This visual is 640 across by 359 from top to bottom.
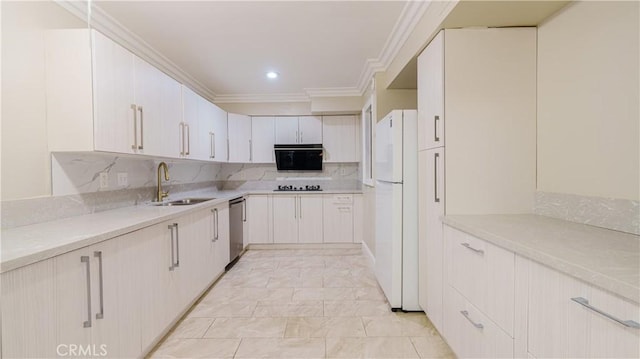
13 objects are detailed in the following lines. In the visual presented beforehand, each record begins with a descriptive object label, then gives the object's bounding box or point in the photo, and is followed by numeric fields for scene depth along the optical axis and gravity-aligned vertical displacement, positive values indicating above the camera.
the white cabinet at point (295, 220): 4.34 -0.68
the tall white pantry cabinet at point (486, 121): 1.82 +0.34
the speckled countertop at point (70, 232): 1.07 -0.27
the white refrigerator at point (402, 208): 2.26 -0.27
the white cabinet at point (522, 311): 0.80 -0.50
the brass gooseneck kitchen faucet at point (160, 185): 2.86 -0.09
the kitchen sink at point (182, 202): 2.78 -0.27
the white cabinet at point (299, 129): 4.68 +0.77
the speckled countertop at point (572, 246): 0.79 -0.28
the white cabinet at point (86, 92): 1.69 +0.52
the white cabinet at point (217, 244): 2.85 -0.74
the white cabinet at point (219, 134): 3.67 +0.57
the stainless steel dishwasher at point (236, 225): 3.55 -0.66
